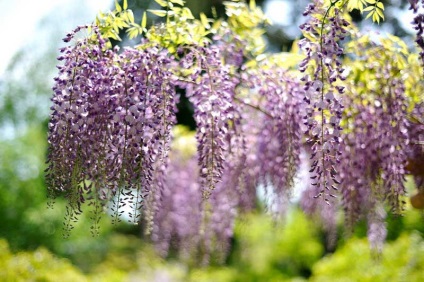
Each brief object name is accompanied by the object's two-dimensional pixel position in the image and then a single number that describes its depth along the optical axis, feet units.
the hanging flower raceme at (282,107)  11.79
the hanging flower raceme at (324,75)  8.52
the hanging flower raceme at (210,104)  9.76
